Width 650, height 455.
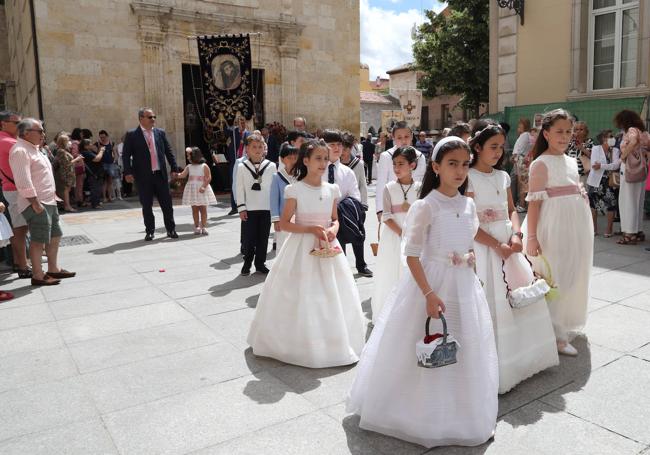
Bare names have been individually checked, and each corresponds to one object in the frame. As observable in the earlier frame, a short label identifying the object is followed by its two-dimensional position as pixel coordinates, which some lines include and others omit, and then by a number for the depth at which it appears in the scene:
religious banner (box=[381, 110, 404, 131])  33.40
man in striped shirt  6.02
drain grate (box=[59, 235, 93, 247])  9.22
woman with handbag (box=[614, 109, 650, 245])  8.10
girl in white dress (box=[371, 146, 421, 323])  4.70
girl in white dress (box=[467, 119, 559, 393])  3.54
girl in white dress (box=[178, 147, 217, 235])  9.70
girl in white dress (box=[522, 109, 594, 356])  4.17
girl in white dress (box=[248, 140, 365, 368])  4.00
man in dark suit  9.22
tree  27.16
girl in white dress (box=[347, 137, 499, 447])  2.87
